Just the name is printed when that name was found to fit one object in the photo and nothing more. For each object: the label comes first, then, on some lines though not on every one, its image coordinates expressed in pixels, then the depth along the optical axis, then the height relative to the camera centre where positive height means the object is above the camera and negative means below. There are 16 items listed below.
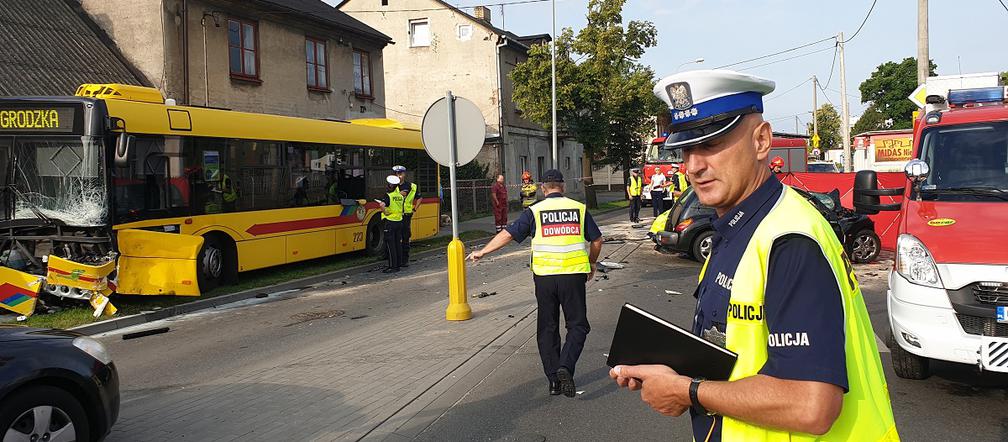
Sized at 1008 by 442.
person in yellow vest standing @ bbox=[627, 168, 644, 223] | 23.34 +0.19
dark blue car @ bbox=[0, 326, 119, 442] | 4.23 -1.08
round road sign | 9.27 +0.88
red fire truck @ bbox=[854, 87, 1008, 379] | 5.03 -0.44
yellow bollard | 8.91 -1.03
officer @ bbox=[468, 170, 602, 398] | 5.92 -0.69
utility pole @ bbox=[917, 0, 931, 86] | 18.19 +3.66
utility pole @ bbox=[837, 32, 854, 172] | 30.95 +3.10
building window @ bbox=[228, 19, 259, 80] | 20.52 +4.56
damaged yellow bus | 10.02 +0.23
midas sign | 27.92 +1.45
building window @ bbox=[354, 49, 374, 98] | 26.83 +4.83
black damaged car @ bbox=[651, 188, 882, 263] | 13.16 -0.74
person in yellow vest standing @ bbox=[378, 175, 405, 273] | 14.23 -0.47
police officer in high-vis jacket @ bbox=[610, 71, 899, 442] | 1.68 -0.29
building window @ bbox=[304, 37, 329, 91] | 23.83 +4.70
